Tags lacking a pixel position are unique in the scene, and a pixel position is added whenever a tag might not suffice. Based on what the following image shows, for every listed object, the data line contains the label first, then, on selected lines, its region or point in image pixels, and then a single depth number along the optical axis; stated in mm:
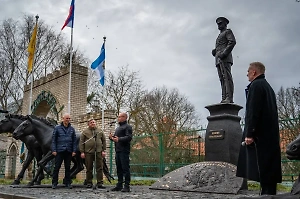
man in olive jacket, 9562
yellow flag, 19078
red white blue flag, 18516
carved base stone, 7906
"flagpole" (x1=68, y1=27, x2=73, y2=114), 18000
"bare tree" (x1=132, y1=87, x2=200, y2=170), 14039
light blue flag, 18594
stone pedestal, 8844
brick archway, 19219
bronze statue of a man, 9672
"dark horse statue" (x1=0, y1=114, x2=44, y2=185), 11297
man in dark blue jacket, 9602
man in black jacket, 8219
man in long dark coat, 4648
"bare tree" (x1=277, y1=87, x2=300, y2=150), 27186
